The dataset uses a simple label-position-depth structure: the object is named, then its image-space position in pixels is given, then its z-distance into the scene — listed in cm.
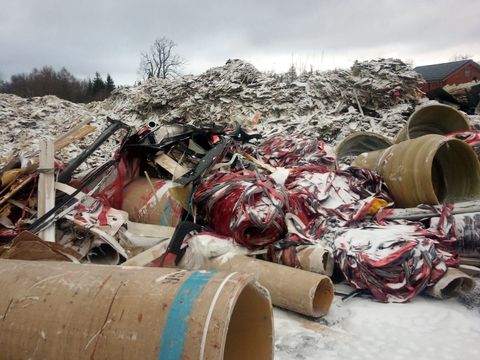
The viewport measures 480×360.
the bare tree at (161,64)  3903
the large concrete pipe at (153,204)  404
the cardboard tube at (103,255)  364
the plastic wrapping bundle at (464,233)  340
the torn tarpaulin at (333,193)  397
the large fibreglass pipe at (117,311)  136
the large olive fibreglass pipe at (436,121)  607
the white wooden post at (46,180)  383
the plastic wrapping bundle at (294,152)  554
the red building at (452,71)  2896
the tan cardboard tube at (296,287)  267
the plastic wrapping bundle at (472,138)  484
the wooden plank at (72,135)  494
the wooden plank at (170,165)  443
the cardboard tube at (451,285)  291
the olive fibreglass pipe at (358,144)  645
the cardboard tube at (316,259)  320
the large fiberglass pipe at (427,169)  412
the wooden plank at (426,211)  366
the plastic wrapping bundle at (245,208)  351
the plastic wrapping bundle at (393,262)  295
